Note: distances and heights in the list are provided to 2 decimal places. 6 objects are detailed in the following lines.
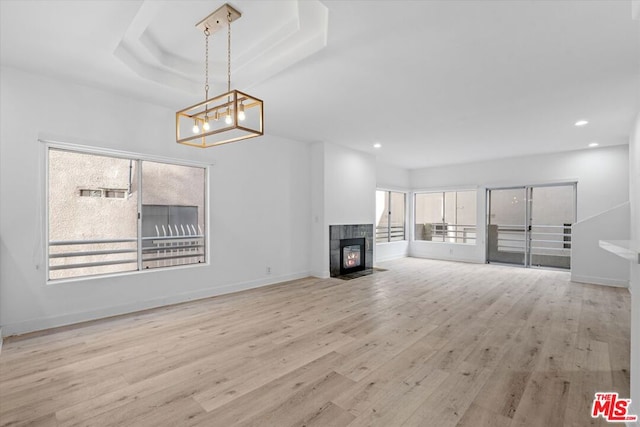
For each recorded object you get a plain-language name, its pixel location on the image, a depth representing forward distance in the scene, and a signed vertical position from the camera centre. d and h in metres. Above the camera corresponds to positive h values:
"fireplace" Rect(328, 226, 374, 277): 6.29 -0.82
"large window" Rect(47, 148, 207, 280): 3.56 -0.04
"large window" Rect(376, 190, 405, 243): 8.70 -0.10
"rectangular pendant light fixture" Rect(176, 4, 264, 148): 2.22 +1.62
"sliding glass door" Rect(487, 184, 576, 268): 7.07 -0.26
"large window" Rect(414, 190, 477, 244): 8.58 -0.10
